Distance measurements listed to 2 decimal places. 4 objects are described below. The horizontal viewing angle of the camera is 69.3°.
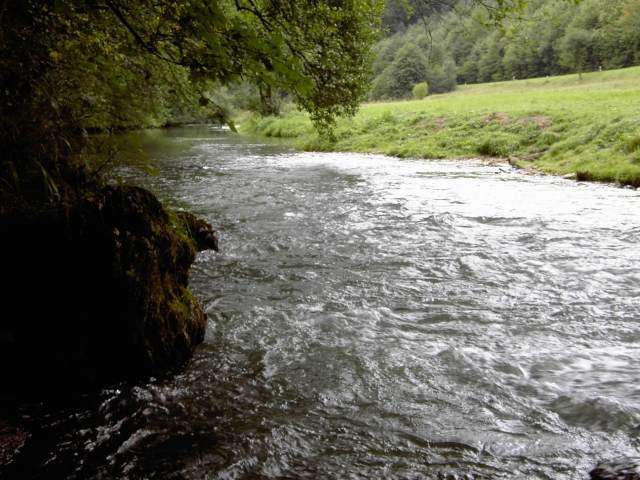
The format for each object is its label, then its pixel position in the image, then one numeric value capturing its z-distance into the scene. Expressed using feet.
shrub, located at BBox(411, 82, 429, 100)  261.85
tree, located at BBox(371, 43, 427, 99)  294.80
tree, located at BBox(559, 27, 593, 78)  284.20
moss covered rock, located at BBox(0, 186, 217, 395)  14.20
